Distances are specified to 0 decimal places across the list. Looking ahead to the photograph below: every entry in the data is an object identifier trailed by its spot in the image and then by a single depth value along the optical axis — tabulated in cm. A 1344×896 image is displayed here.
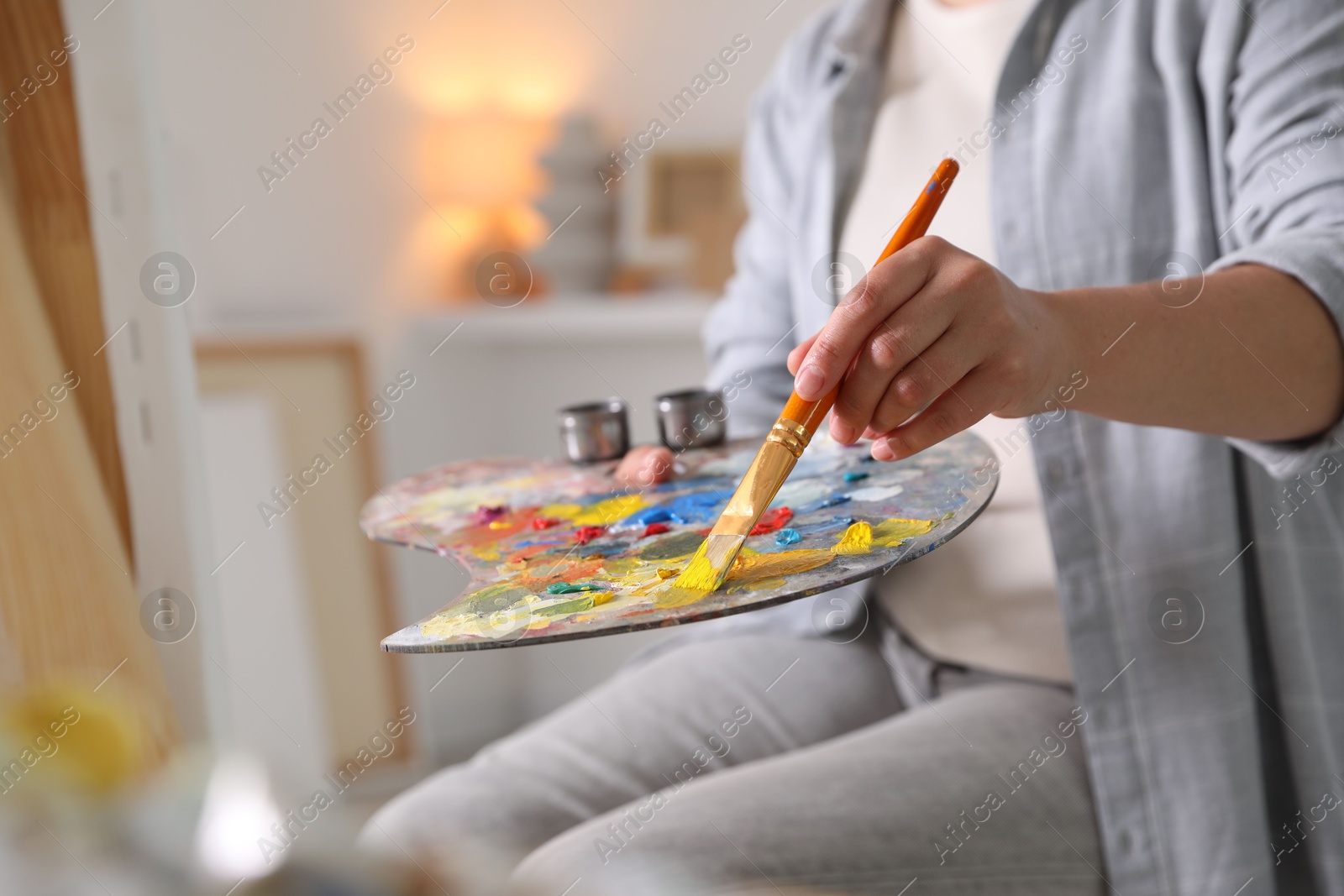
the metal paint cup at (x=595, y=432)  82
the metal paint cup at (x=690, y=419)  81
